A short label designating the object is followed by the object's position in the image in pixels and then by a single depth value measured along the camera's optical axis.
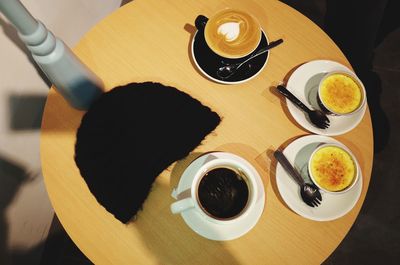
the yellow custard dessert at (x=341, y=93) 1.05
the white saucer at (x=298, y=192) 0.98
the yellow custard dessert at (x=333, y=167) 0.99
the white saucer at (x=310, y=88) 1.05
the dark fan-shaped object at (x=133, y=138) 1.04
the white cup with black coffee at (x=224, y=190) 0.94
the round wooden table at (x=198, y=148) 1.00
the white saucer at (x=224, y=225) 0.98
